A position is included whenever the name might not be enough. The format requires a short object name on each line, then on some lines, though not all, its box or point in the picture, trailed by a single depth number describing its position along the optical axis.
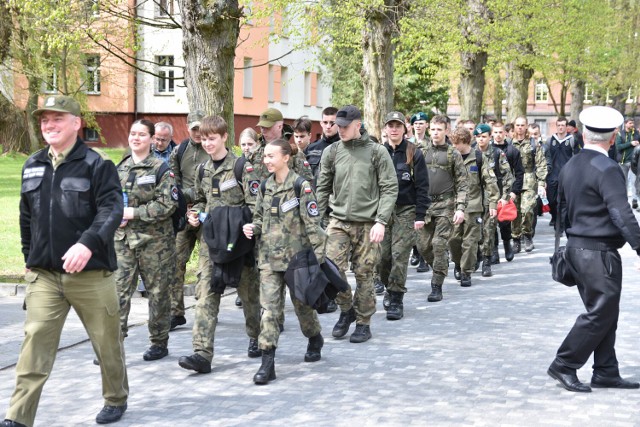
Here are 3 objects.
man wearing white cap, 6.79
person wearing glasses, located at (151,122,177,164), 10.01
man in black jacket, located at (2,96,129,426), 5.61
